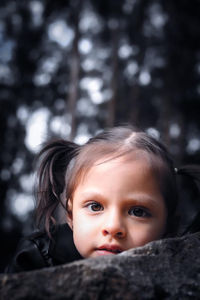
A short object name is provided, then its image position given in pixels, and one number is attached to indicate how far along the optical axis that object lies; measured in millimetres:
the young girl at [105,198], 526
